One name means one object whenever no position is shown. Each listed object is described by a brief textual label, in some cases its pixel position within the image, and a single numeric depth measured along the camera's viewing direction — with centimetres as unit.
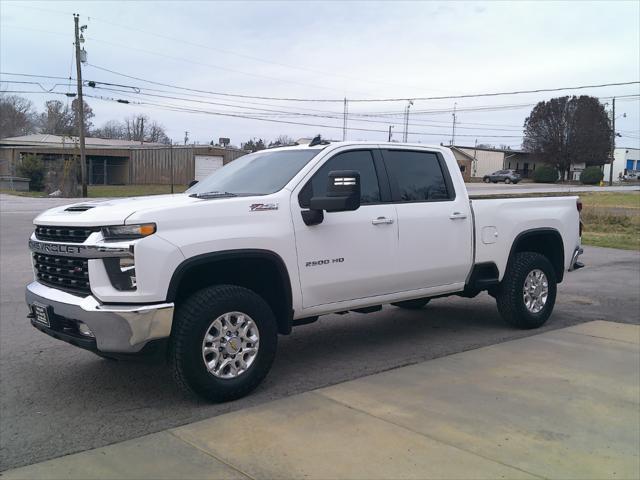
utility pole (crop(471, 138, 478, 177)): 8252
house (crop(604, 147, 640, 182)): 10050
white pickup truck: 423
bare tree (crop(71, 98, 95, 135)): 8490
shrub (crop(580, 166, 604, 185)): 7438
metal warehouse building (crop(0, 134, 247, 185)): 5603
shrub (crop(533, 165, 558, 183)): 7700
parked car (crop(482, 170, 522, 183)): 6800
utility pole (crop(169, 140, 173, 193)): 5645
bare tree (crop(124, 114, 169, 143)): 10088
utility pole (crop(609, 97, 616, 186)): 7619
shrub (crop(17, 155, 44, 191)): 4584
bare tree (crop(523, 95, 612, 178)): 8131
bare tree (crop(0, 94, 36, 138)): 8192
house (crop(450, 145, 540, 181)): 8688
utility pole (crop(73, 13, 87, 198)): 3784
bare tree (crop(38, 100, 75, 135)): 8475
